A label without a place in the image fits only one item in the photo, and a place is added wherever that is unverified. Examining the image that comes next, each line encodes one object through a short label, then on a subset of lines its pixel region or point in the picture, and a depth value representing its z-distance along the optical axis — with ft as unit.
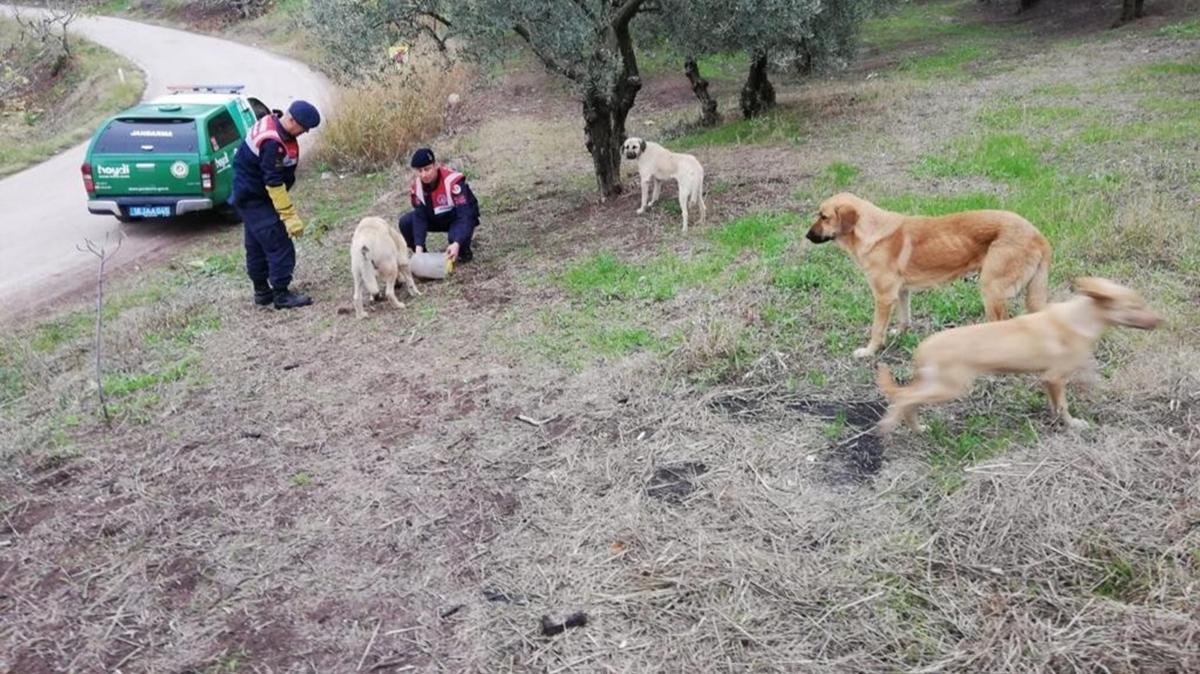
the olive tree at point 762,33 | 37.78
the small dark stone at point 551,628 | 12.46
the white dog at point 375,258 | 25.88
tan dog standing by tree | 30.86
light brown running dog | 14.21
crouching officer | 30.04
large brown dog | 17.79
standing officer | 25.86
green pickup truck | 40.78
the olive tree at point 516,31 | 30.40
